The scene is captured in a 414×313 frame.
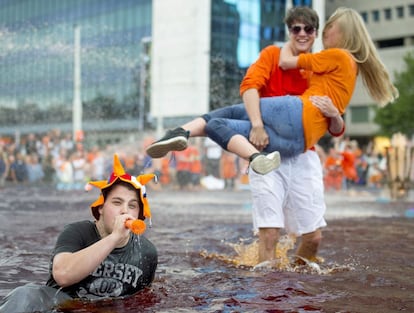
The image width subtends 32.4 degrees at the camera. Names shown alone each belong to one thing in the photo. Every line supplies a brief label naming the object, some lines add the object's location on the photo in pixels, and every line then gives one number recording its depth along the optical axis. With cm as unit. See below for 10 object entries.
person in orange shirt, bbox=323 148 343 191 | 1959
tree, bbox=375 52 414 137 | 4619
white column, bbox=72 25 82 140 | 2798
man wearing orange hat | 333
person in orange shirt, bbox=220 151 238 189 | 2239
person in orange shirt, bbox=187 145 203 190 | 2081
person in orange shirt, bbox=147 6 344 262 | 492
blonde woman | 483
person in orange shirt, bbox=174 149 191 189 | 2070
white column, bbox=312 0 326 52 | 5082
